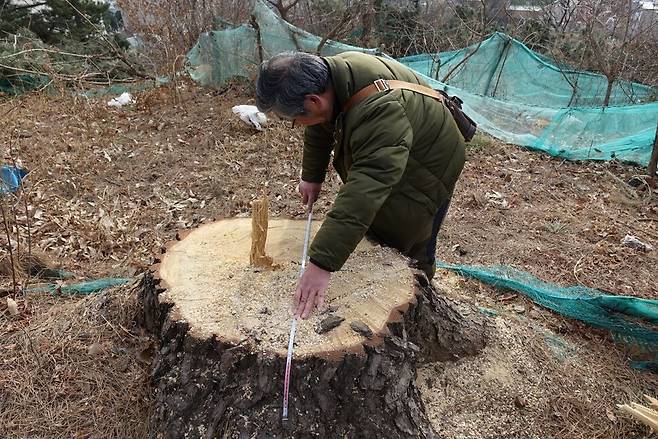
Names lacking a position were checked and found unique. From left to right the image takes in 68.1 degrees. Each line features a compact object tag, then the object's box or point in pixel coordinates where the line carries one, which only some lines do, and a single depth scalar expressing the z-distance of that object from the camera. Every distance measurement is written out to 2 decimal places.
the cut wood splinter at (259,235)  1.90
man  1.59
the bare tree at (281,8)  6.98
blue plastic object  3.12
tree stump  1.58
